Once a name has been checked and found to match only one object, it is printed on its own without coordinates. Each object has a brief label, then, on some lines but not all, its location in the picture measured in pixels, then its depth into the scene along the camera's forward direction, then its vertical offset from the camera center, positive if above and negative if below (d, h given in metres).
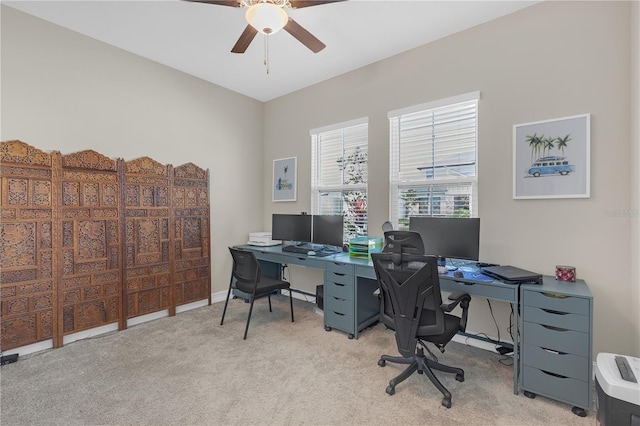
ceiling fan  1.89 +1.39
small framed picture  4.41 +0.48
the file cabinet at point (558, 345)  1.84 -0.90
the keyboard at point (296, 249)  3.56 -0.51
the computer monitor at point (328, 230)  3.52 -0.25
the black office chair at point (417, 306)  1.98 -0.68
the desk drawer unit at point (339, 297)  2.96 -0.93
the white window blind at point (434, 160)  2.90 +0.54
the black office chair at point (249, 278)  3.04 -0.75
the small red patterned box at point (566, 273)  2.22 -0.49
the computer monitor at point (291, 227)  3.83 -0.24
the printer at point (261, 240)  4.17 -0.44
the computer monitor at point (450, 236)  2.56 -0.24
